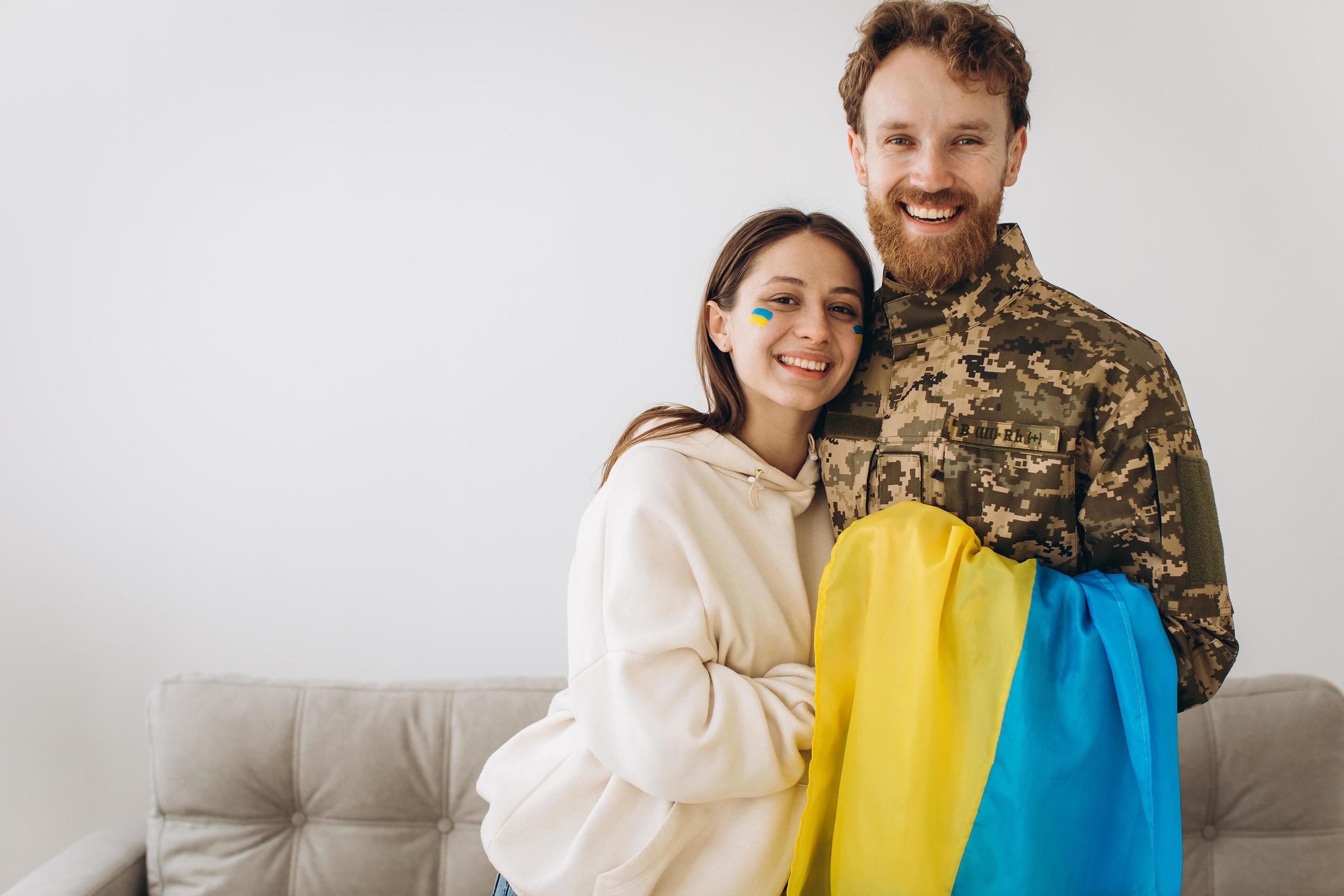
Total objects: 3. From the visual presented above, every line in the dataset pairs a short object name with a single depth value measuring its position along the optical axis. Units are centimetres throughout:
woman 130
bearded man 123
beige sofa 194
